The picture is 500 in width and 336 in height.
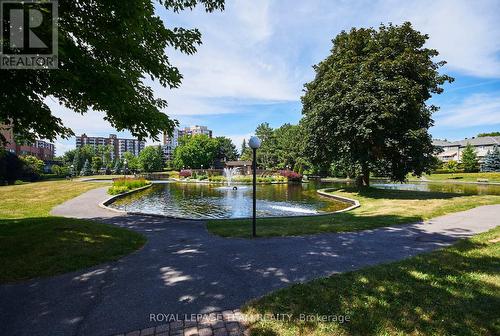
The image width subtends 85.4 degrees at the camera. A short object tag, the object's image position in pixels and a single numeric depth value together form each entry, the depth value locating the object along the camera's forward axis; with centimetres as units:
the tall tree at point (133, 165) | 9841
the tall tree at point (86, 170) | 7651
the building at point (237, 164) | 9711
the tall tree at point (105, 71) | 622
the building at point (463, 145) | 8938
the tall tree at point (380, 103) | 1947
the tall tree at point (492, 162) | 6072
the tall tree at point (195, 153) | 9069
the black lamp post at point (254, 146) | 898
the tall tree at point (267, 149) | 7975
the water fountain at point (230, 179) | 3378
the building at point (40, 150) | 6481
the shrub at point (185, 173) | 5928
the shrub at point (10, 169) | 3587
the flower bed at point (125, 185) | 2387
